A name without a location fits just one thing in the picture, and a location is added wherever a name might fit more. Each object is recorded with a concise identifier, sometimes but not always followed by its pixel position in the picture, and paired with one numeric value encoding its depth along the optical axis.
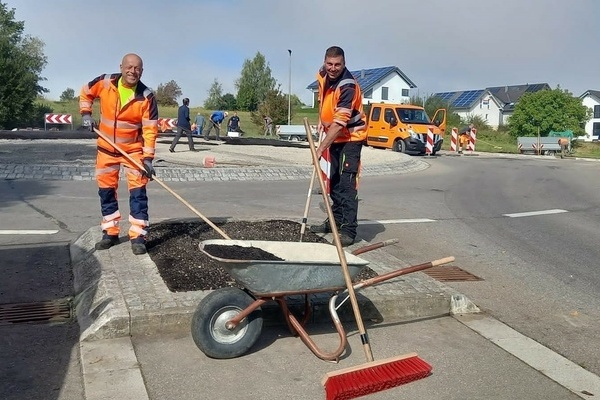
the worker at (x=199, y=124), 37.41
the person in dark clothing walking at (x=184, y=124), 21.59
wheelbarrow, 4.26
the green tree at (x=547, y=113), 65.56
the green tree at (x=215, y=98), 101.93
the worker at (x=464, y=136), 34.28
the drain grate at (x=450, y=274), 6.84
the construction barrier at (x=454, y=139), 34.12
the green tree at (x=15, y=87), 49.22
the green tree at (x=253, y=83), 95.62
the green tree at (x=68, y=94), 104.38
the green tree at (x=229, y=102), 100.30
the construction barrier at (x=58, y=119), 40.57
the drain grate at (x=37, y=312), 5.14
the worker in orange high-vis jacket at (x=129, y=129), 6.35
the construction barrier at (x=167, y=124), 34.33
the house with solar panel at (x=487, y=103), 103.75
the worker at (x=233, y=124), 41.25
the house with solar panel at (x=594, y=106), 106.50
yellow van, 27.48
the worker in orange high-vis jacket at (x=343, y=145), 6.88
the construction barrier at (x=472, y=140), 35.16
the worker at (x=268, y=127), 50.44
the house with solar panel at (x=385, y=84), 87.19
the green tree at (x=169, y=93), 88.03
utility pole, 55.22
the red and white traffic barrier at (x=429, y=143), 27.66
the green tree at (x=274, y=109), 56.03
